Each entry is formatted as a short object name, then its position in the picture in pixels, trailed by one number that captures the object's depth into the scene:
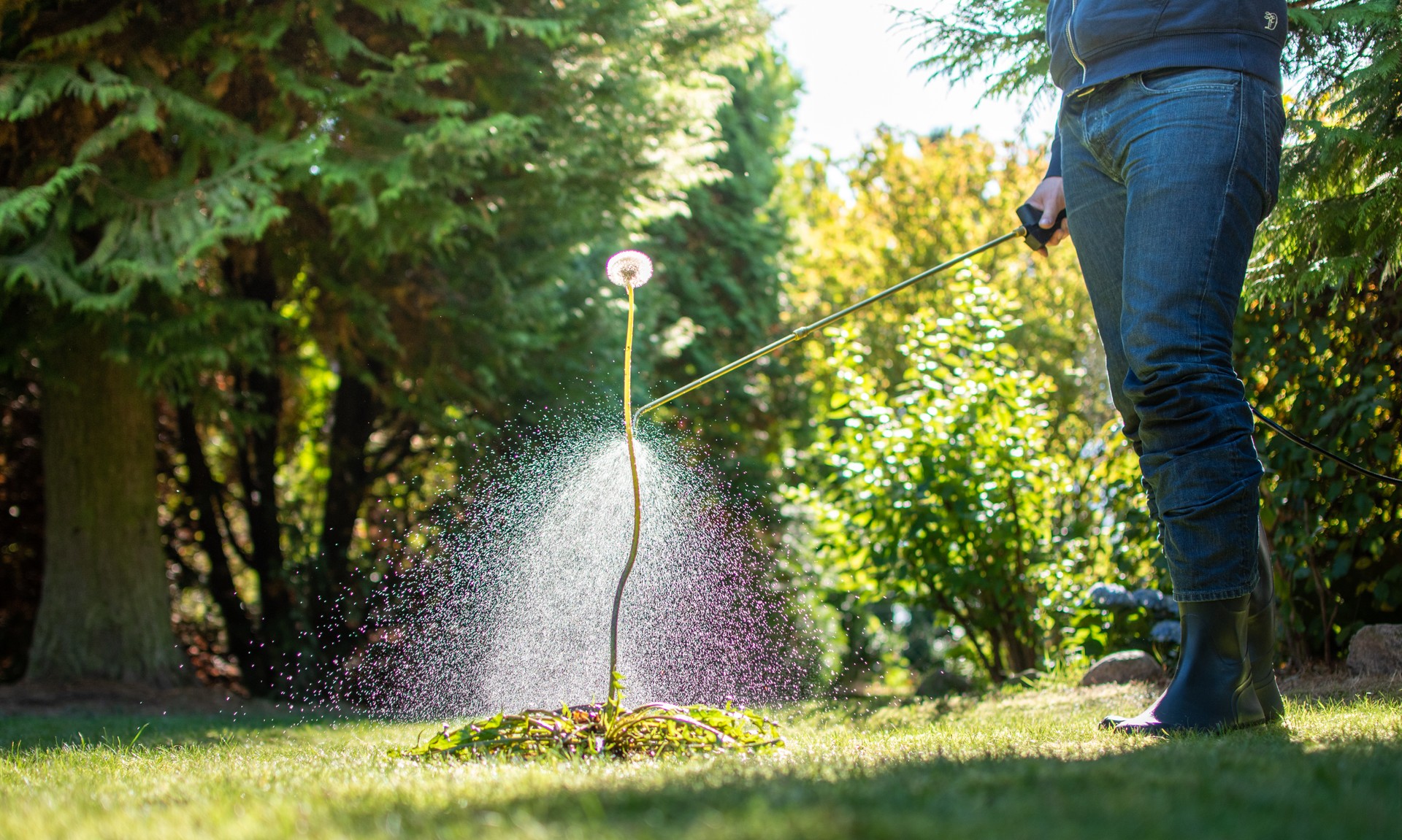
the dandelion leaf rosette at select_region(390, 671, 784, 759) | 2.09
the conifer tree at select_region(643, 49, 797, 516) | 11.77
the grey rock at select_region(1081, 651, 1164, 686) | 4.29
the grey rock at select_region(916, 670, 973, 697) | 4.98
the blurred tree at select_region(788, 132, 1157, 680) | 5.21
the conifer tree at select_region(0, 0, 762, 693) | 4.98
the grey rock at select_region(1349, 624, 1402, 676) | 3.32
